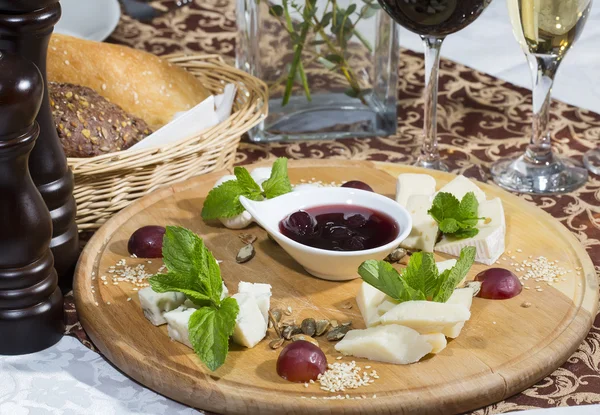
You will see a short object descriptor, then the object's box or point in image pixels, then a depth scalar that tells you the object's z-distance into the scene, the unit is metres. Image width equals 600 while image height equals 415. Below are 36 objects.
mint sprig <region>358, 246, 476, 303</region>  1.10
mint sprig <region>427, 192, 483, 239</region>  1.20
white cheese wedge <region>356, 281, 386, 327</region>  1.11
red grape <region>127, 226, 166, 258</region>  1.20
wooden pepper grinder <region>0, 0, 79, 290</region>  1.09
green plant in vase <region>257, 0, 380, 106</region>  1.38
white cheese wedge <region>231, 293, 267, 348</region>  1.09
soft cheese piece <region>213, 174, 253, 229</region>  1.23
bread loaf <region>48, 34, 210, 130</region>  1.36
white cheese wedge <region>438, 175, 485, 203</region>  1.24
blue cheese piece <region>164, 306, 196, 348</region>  1.09
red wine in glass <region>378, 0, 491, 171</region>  1.26
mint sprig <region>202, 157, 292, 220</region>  1.22
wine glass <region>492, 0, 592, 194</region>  1.28
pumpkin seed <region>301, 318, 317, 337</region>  1.11
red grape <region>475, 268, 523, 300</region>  1.15
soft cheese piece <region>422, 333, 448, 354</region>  1.08
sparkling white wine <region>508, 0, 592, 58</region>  1.27
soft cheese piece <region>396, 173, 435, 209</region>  1.25
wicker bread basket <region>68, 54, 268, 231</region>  1.23
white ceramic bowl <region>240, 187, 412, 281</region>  1.15
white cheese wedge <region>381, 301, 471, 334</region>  1.08
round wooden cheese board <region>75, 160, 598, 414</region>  1.06
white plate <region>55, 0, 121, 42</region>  1.56
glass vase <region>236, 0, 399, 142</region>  1.38
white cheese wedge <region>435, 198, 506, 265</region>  1.19
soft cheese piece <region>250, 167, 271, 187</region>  1.26
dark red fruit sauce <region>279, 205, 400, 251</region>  1.16
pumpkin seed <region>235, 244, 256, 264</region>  1.20
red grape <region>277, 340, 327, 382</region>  1.07
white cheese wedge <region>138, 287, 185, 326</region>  1.12
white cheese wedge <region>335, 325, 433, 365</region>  1.08
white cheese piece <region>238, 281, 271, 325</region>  1.11
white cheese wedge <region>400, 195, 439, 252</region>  1.20
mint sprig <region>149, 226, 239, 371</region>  1.07
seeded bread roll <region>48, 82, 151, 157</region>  1.25
